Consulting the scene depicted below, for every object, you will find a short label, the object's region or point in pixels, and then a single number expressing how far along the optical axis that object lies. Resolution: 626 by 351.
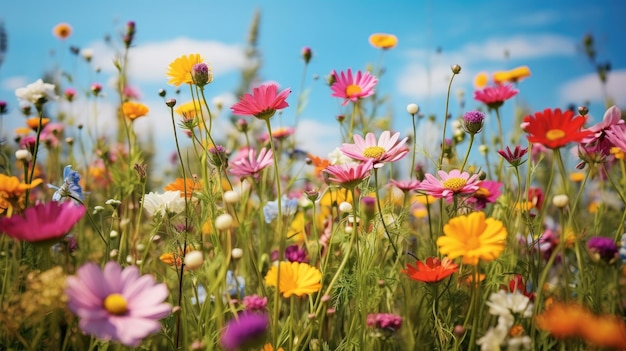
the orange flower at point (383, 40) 1.49
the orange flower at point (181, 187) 0.85
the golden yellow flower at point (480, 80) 2.12
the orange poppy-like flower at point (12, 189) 0.63
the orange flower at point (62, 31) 2.08
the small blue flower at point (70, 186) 0.81
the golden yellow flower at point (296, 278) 0.67
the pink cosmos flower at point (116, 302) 0.41
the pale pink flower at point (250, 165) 0.81
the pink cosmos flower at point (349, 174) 0.67
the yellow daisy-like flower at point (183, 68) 0.82
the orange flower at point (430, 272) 0.66
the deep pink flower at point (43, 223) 0.47
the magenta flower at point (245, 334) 0.42
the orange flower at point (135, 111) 1.16
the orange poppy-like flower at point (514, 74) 1.53
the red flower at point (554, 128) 0.59
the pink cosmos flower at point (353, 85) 0.97
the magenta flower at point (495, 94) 0.96
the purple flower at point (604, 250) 0.61
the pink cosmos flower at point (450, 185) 0.71
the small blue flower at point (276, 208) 1.10
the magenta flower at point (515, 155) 0.79
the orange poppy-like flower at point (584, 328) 0.44
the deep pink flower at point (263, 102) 0.73
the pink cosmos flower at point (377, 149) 0.74
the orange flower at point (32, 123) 1.31
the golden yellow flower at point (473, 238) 0.56
